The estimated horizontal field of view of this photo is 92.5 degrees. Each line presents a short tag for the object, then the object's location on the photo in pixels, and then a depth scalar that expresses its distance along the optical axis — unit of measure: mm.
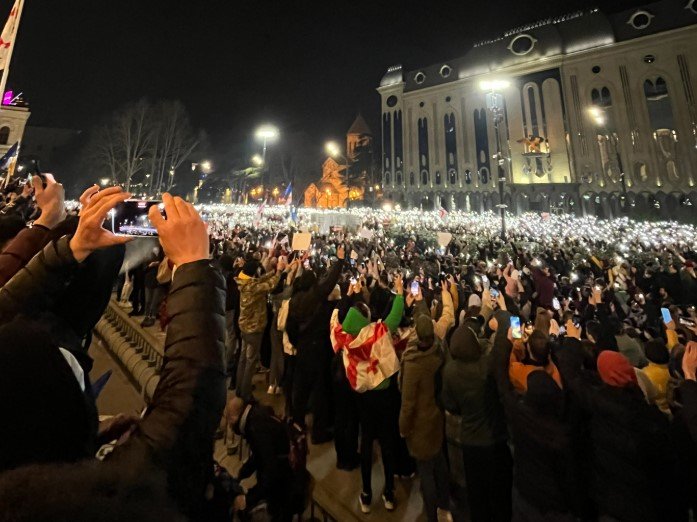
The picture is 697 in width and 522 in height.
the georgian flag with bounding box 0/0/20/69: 7598
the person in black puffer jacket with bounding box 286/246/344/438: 4609
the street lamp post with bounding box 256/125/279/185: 23453
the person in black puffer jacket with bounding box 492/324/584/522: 2645
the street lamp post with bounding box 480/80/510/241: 14473
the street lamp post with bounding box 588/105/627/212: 37725
